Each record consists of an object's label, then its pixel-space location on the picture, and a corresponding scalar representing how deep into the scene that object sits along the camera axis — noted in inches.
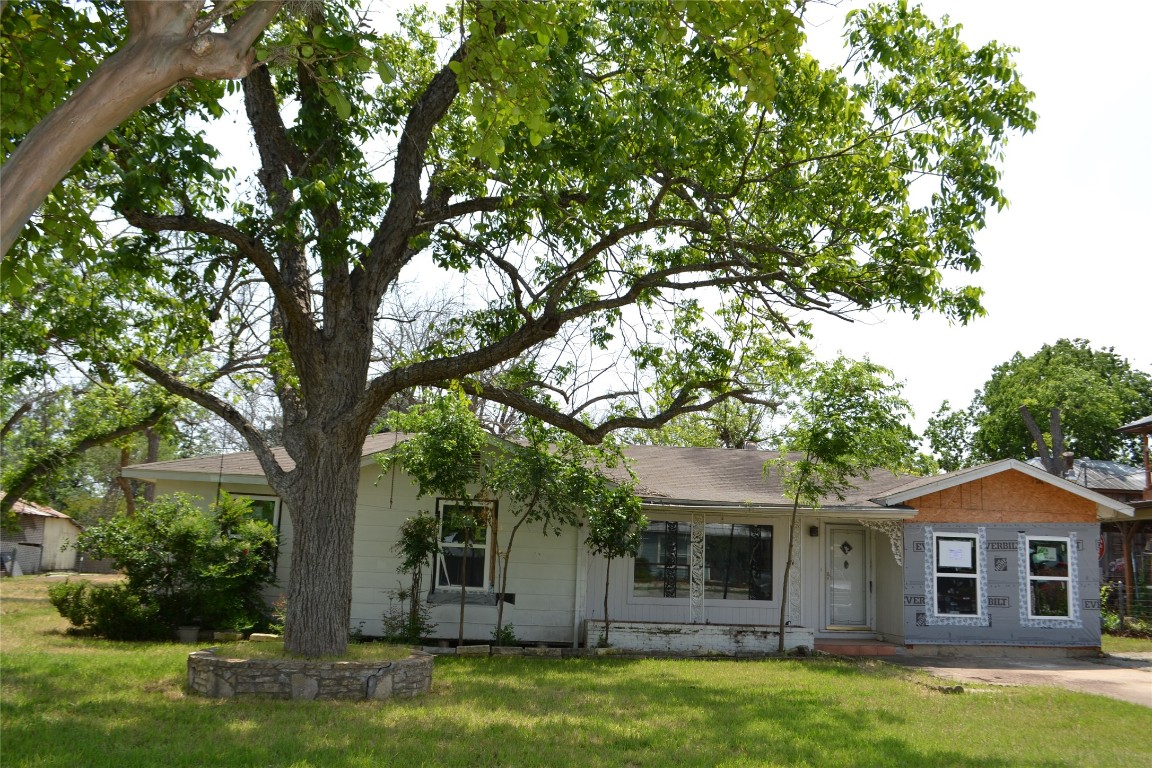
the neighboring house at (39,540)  1432.1
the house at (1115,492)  1210.3
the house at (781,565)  671.8
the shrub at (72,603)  614.5
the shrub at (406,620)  629.6
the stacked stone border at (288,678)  399.9
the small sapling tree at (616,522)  618.8
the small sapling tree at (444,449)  589.0
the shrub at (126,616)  601.3
